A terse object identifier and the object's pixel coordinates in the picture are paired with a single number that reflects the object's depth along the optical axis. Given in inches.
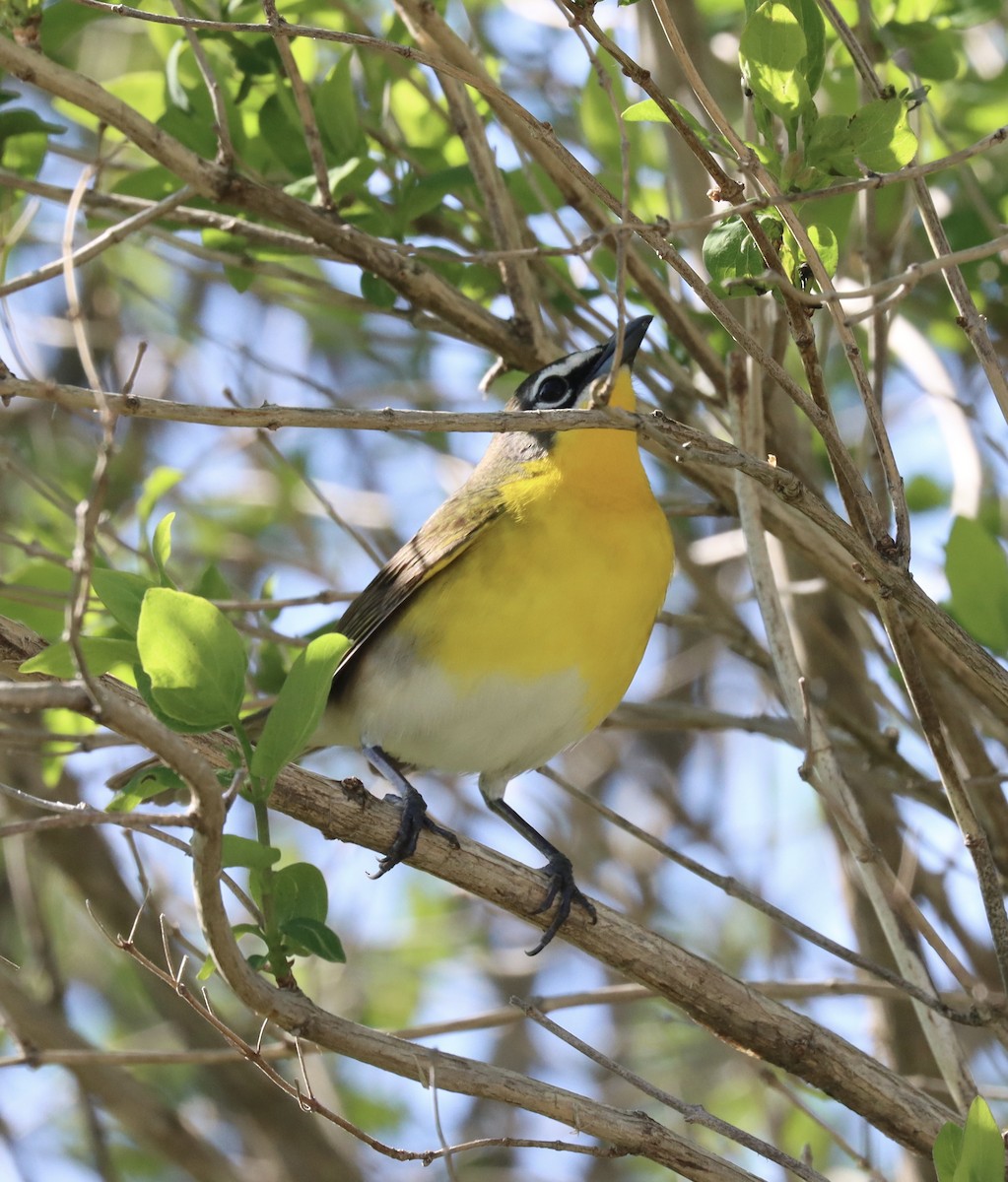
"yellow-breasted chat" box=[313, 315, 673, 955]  311.9
